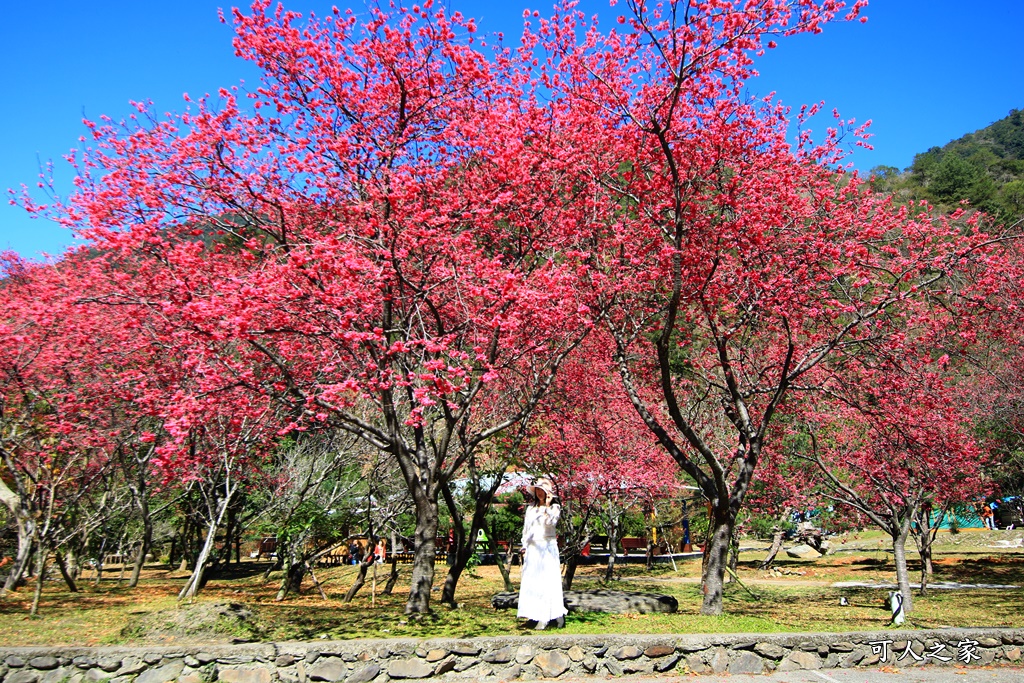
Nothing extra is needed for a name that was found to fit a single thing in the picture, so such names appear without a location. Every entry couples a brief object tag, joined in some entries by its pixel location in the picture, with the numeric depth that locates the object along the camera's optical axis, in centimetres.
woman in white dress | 727
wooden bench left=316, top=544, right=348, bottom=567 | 2472
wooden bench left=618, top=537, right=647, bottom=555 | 2772
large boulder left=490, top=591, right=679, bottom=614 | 893
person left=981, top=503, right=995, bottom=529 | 2737
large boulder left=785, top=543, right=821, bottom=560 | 2550
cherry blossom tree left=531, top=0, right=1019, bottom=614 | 838
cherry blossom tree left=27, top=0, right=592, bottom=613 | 728
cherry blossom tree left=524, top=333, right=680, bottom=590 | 1203
